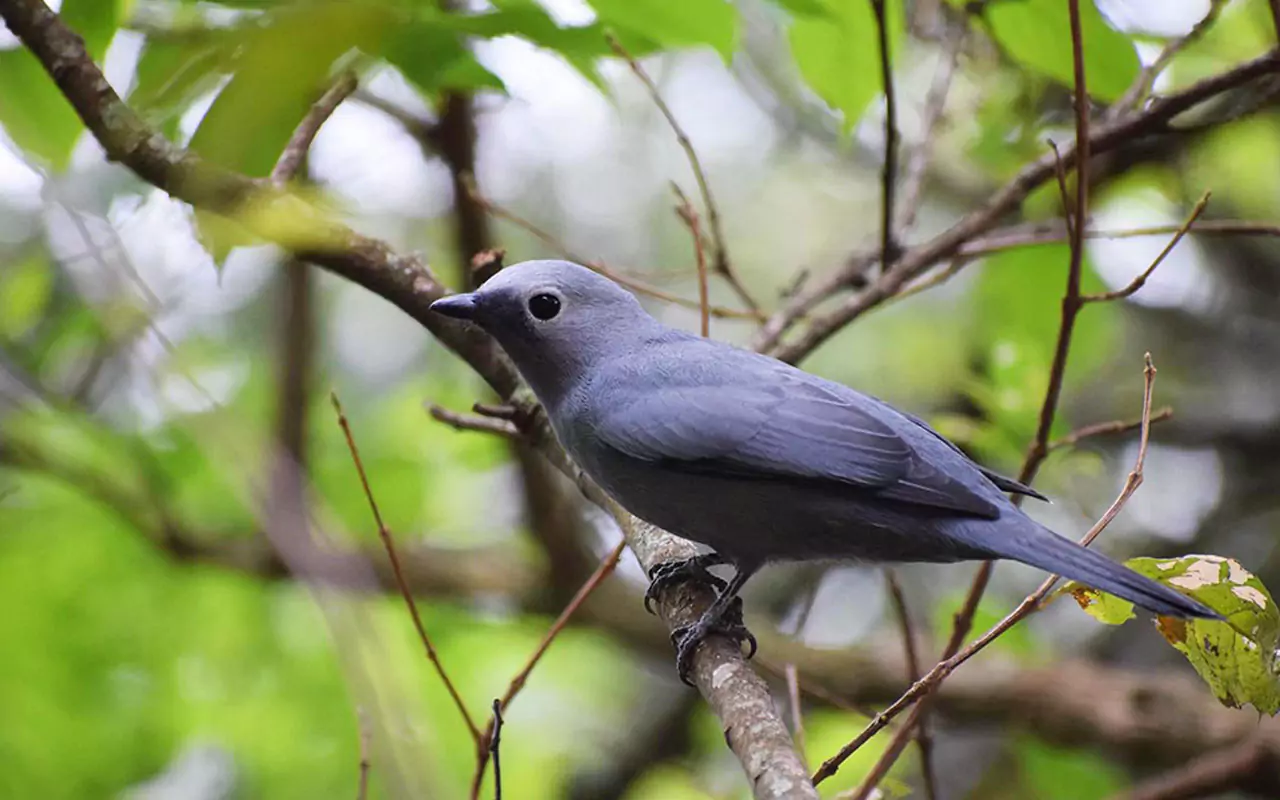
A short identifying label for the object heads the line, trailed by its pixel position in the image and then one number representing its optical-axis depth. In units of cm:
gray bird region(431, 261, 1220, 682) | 533
